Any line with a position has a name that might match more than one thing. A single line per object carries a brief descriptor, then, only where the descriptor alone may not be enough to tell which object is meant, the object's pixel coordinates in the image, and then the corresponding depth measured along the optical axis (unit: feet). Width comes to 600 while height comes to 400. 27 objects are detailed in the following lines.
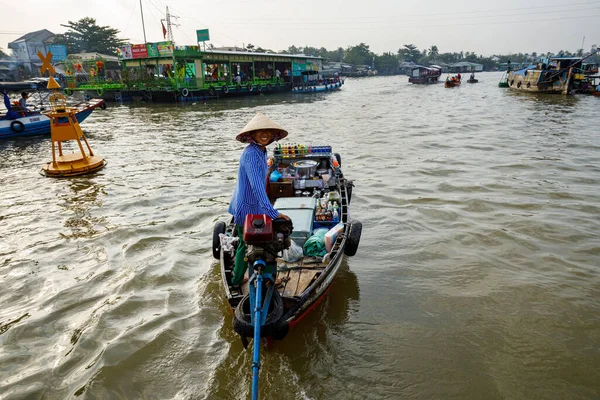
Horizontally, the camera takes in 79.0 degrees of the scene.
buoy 34.86
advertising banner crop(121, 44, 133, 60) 121.08
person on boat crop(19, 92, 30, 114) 55.91
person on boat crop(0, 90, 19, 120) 55.09
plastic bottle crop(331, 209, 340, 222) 20.84
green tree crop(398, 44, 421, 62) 460.55
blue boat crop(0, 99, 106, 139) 55.65
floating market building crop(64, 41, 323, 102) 112.37
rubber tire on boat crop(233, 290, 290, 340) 11.92
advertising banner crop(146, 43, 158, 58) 117.80
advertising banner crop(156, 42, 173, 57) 115.08
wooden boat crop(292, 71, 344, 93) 149.89
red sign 119.34
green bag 17.43
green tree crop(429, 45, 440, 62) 486.79
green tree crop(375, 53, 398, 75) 412.57
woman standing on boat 12.12
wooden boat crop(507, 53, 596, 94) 109.19
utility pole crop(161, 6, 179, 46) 133.39
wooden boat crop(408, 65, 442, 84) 197.88
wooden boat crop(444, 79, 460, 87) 164.10
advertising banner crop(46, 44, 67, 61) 175.22
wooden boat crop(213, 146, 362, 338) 13.83
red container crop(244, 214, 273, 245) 11.89
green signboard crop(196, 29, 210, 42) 123.24
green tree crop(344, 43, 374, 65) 409.28
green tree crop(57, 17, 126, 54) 186.29
